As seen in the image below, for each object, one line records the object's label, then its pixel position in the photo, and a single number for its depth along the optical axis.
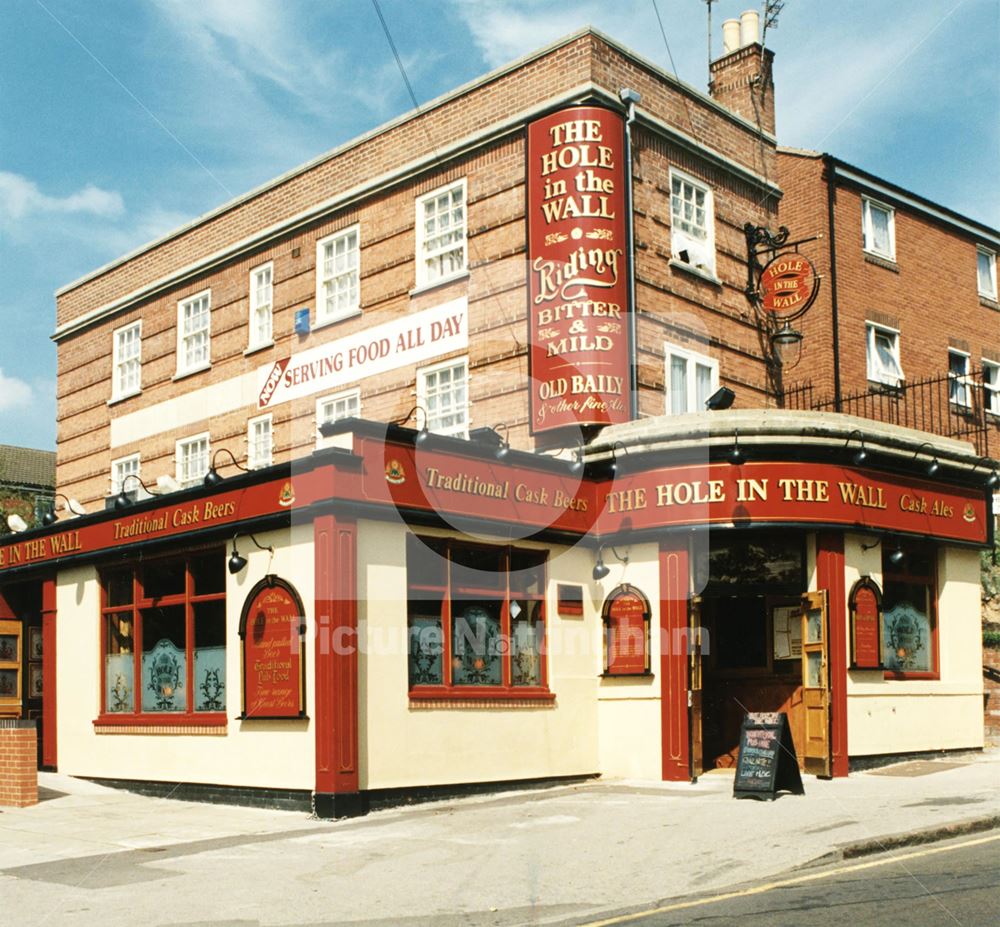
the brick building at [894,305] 24.73
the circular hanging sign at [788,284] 21.22
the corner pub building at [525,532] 15.60
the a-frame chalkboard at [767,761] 14.58
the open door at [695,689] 16.98
